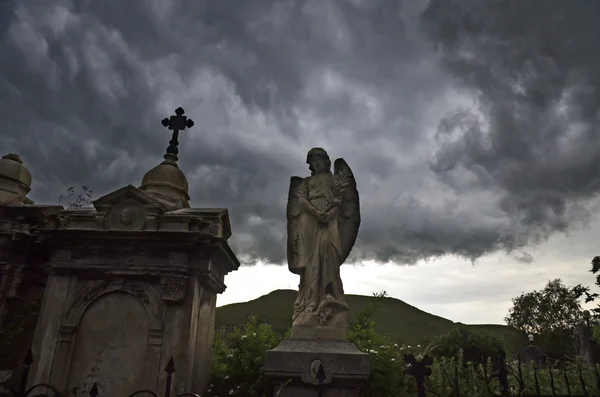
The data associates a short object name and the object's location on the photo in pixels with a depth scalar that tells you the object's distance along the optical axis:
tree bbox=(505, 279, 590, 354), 34.75
